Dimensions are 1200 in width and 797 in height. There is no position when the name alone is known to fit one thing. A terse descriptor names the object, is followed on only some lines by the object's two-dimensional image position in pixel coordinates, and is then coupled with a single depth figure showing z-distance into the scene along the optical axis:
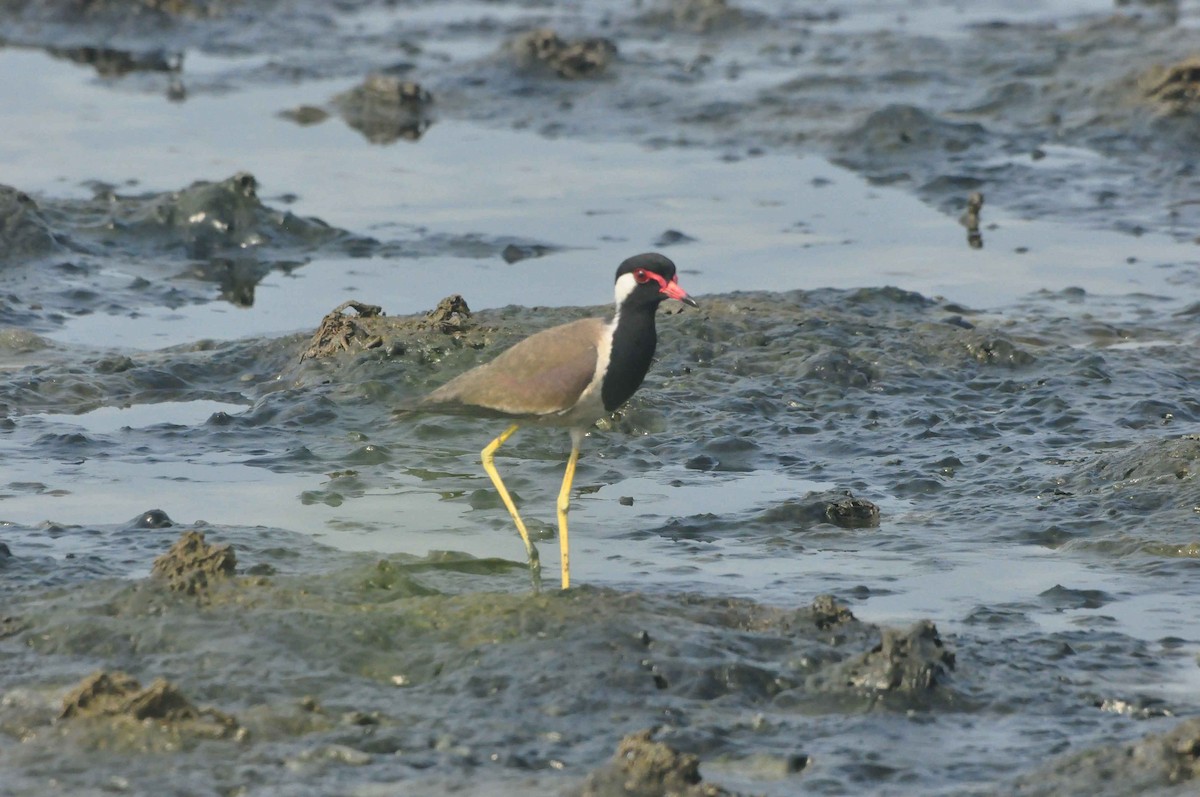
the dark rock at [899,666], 11.71
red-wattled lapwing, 13.89
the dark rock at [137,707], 10.98
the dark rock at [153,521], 15.04
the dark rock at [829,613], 12.73
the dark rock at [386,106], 32.12
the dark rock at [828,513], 15.45
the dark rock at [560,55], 34.41
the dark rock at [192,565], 12.95
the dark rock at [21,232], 23.66
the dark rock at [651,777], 10.07
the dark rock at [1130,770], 10.30
